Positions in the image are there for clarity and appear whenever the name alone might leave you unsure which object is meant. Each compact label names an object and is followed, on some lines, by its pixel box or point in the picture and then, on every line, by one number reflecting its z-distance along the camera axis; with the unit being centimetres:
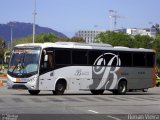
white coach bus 3148
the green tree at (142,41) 10875
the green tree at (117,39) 10809
